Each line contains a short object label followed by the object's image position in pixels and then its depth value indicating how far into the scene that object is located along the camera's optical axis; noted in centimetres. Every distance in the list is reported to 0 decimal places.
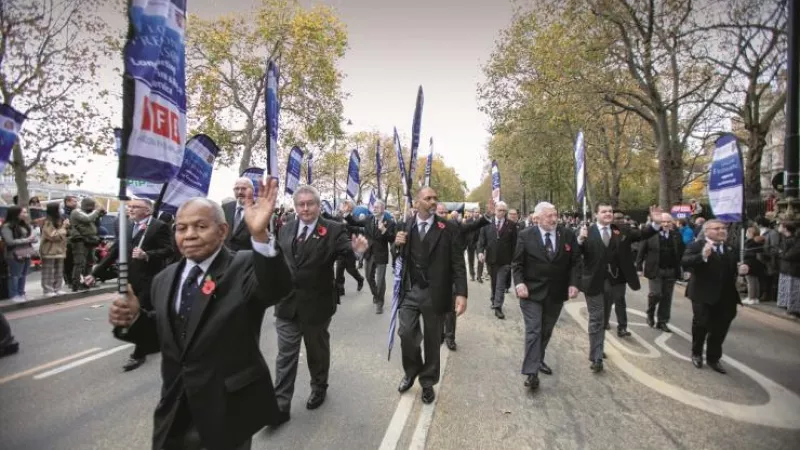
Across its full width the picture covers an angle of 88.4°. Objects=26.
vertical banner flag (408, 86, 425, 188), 484
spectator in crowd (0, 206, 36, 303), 754
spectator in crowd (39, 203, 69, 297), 842
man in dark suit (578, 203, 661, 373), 498
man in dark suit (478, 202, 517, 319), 805
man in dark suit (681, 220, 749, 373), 497
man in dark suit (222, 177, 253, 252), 516
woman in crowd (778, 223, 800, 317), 767
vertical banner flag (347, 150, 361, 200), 861
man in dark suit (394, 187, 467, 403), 410
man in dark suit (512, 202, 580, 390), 457
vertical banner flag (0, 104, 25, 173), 418
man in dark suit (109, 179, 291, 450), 191
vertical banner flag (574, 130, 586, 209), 574
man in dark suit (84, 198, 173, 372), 469
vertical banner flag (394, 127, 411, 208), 466
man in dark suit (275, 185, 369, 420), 364
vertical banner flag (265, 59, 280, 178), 295
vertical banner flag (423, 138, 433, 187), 486
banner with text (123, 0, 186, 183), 218
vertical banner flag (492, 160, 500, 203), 832
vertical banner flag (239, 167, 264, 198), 751
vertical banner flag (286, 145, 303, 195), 794
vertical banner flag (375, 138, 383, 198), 857
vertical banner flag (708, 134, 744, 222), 566
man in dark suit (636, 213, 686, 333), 684
